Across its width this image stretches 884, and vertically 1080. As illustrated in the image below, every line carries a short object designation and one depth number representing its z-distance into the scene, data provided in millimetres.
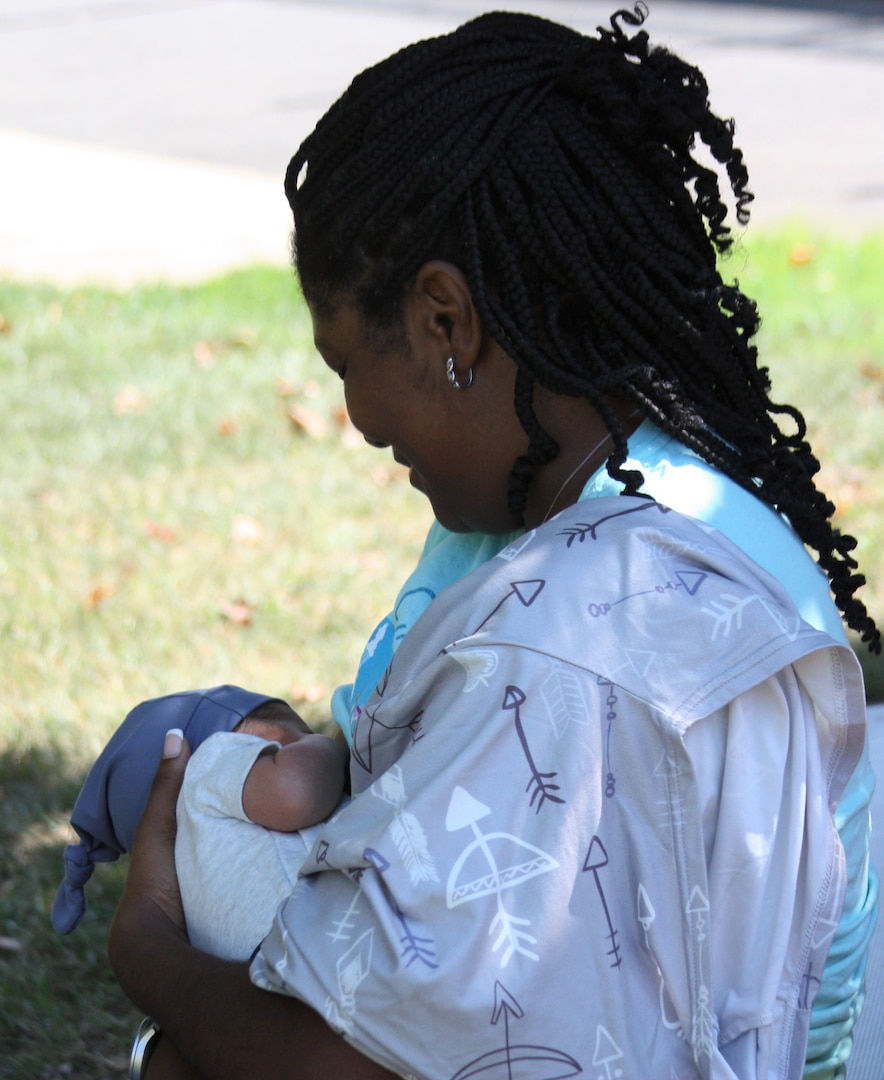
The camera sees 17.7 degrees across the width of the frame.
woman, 2819
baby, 3710
